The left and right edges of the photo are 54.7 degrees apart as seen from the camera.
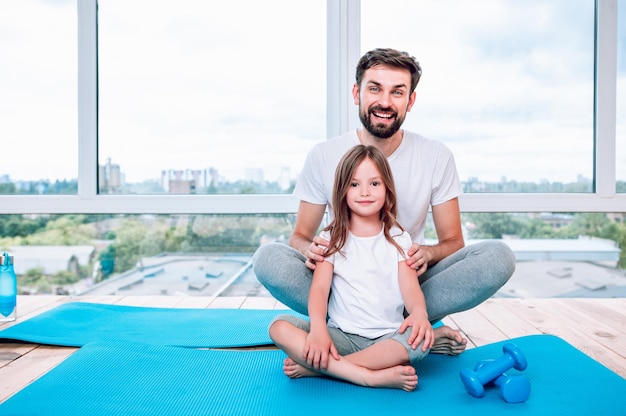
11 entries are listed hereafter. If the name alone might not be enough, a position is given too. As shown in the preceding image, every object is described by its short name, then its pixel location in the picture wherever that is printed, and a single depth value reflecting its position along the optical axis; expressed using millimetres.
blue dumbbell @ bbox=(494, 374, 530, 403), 1438
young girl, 1561
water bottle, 2299
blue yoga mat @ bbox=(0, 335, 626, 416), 1401
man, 1761
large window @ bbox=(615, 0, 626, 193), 2912
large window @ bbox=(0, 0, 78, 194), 2961
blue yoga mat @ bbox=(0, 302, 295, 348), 2049
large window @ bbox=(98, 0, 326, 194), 2939
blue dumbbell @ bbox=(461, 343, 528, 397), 1491
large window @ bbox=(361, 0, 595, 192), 2904
